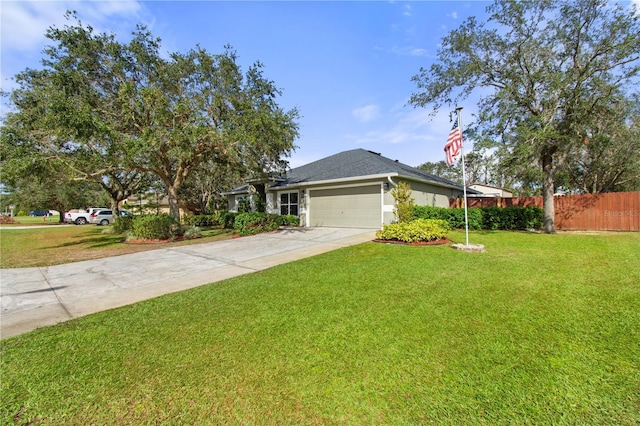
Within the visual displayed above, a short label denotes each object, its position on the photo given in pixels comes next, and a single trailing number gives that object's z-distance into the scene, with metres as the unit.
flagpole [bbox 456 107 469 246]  8.54
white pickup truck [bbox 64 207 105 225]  28.97
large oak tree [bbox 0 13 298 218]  10.28
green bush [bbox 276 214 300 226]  16.34
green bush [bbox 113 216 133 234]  16.22
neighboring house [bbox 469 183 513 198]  28.84
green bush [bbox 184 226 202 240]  13.49
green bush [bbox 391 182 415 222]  10.92
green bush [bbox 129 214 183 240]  12.72
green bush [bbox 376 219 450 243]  9.01
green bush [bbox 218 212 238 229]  18.19
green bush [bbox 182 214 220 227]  21.33
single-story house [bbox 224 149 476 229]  13.48
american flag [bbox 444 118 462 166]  8.70
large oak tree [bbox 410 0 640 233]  10.10
